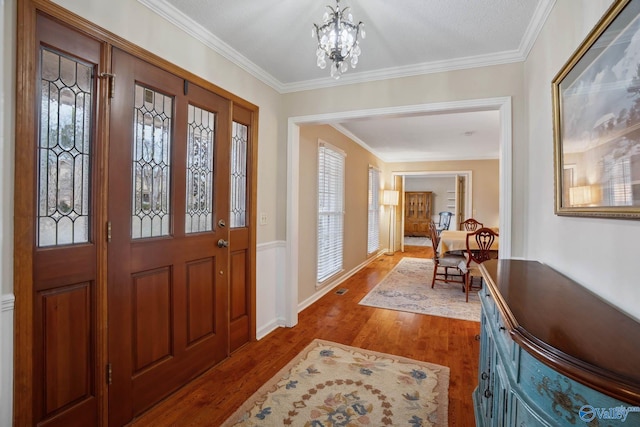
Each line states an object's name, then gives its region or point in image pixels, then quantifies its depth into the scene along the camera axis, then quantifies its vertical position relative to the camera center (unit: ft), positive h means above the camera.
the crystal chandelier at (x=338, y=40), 5.31 +3.00
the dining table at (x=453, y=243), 14.80 -1.38
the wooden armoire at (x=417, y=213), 38.63 +0.20
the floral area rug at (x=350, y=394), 6.09 -3.95
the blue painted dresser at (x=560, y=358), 1.98 -1.01
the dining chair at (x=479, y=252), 13.48 -1.64
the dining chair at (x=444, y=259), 14.88 -2.14
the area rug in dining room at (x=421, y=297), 12.50 -3.74
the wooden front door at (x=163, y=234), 5.75 -0.46
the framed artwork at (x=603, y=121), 3.12 +1.15
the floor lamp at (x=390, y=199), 25.17 +1.26
